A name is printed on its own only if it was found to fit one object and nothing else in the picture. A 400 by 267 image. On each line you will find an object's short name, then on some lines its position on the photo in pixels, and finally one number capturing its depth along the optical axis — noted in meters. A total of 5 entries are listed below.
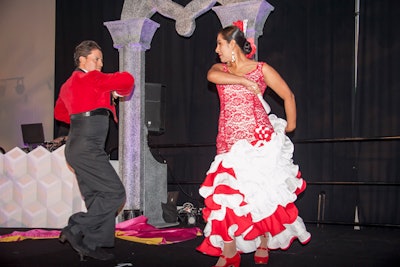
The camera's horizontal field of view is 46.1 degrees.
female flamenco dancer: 2.76
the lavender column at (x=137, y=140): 5.49
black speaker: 5.63
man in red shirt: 3.21
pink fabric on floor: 4.19
